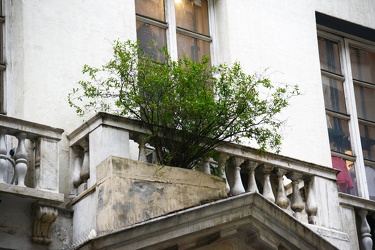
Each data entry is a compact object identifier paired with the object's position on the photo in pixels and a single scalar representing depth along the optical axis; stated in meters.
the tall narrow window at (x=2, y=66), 10.46
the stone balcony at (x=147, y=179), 9.27
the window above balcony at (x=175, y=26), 12.01
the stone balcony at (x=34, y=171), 9.15
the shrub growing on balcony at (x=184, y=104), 9.77
